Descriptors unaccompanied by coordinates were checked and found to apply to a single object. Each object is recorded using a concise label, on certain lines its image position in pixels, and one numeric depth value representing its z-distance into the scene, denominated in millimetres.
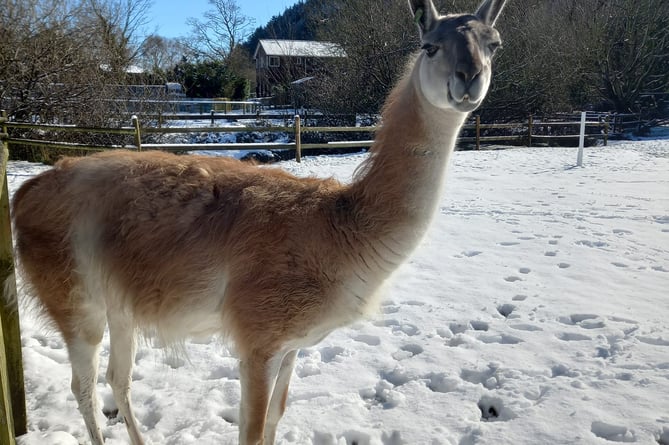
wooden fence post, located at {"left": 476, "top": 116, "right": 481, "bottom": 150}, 19219
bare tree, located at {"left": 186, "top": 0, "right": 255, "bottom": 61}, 46969
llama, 2264
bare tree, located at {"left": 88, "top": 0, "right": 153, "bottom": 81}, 17219
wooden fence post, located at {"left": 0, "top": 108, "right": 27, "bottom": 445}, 2463
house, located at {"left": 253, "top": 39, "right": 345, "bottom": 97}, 23662
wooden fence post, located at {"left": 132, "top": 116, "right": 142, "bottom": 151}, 12238
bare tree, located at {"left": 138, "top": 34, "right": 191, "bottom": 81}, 23250
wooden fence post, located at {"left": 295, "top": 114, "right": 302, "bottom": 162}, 14789
